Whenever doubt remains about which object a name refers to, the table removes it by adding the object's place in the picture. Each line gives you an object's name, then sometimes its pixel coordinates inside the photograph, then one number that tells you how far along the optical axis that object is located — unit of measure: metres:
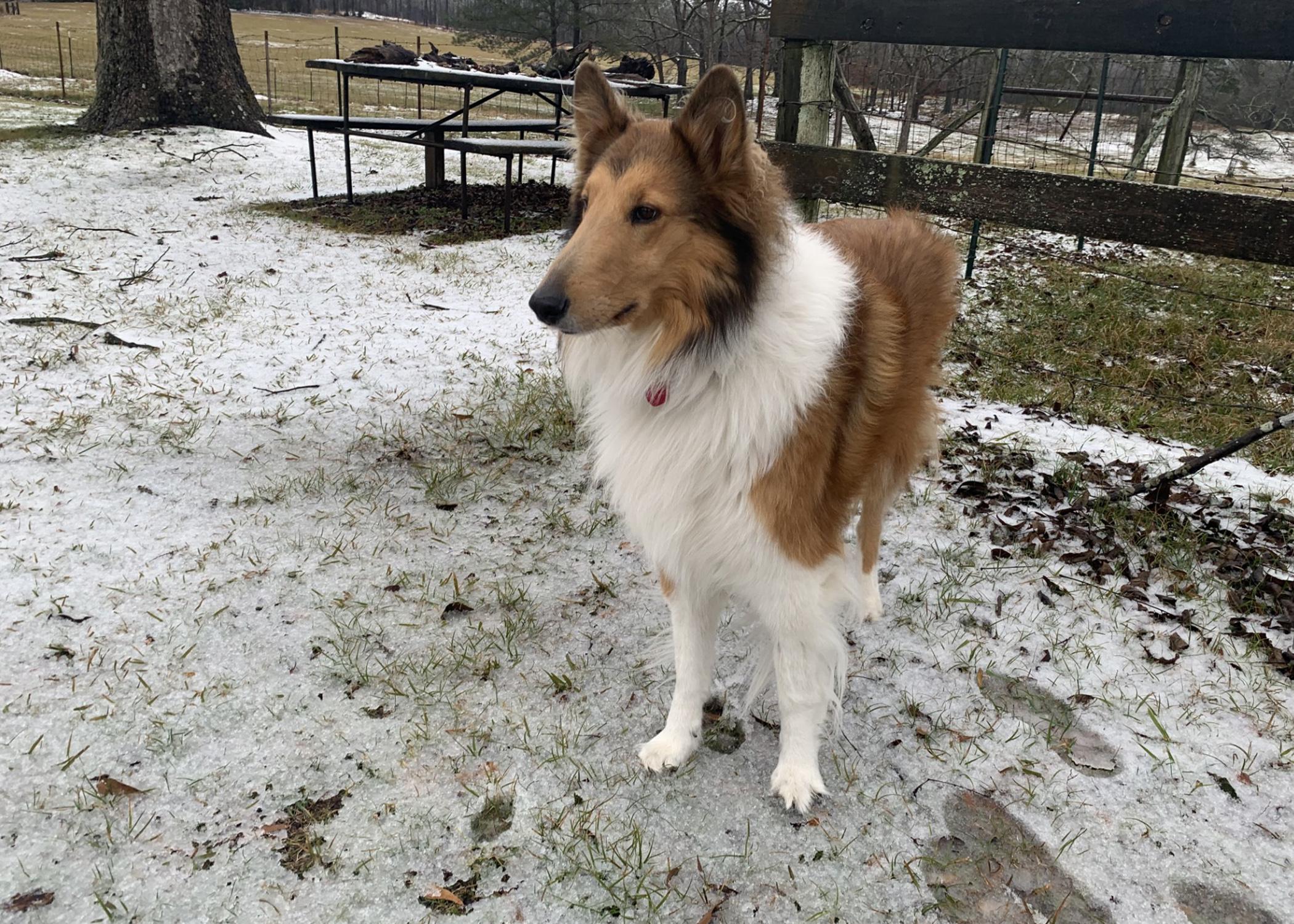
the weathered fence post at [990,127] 7.46
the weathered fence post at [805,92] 3.90
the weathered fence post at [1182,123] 8.76
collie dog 1.99
